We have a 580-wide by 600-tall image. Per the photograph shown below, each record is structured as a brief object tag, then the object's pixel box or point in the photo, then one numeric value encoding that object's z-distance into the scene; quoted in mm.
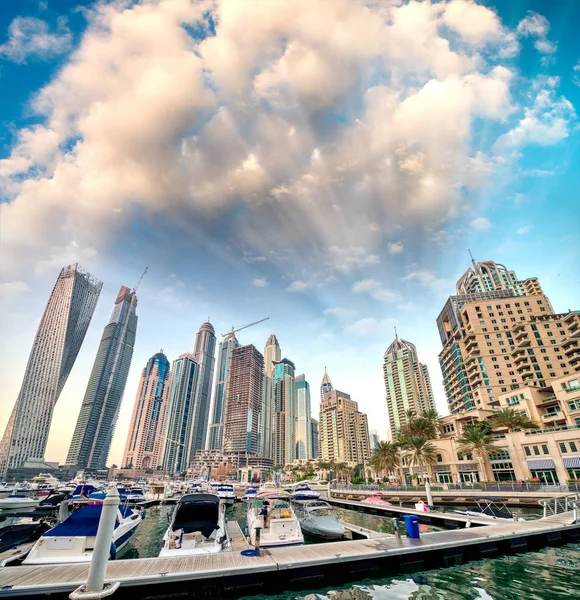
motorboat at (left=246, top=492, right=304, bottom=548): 17955
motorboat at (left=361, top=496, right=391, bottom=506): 40488
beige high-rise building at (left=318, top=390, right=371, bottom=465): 194875
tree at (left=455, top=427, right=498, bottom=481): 53956
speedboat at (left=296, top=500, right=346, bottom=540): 21875
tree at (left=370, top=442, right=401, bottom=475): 70812
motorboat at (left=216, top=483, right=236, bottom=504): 60500
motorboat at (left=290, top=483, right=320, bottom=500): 55781
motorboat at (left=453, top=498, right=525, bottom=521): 23672
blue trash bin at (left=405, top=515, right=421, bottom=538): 17844
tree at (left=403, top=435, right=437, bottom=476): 57812
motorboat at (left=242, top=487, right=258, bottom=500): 68188
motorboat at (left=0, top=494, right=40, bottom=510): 46250
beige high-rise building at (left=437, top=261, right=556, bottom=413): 87250
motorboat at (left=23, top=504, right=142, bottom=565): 14018
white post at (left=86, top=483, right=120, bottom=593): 9141
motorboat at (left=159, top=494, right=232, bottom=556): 15883
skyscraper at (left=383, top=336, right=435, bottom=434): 184625
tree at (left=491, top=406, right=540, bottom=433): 56625
